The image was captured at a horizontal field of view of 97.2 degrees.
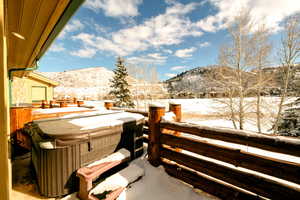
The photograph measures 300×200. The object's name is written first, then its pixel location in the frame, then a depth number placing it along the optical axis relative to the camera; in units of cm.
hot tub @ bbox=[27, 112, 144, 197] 207
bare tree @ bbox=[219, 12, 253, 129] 733
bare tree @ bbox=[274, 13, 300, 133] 692
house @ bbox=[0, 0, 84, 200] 88
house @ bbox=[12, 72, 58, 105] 936
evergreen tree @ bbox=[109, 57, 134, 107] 1498
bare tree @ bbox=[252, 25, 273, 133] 717
